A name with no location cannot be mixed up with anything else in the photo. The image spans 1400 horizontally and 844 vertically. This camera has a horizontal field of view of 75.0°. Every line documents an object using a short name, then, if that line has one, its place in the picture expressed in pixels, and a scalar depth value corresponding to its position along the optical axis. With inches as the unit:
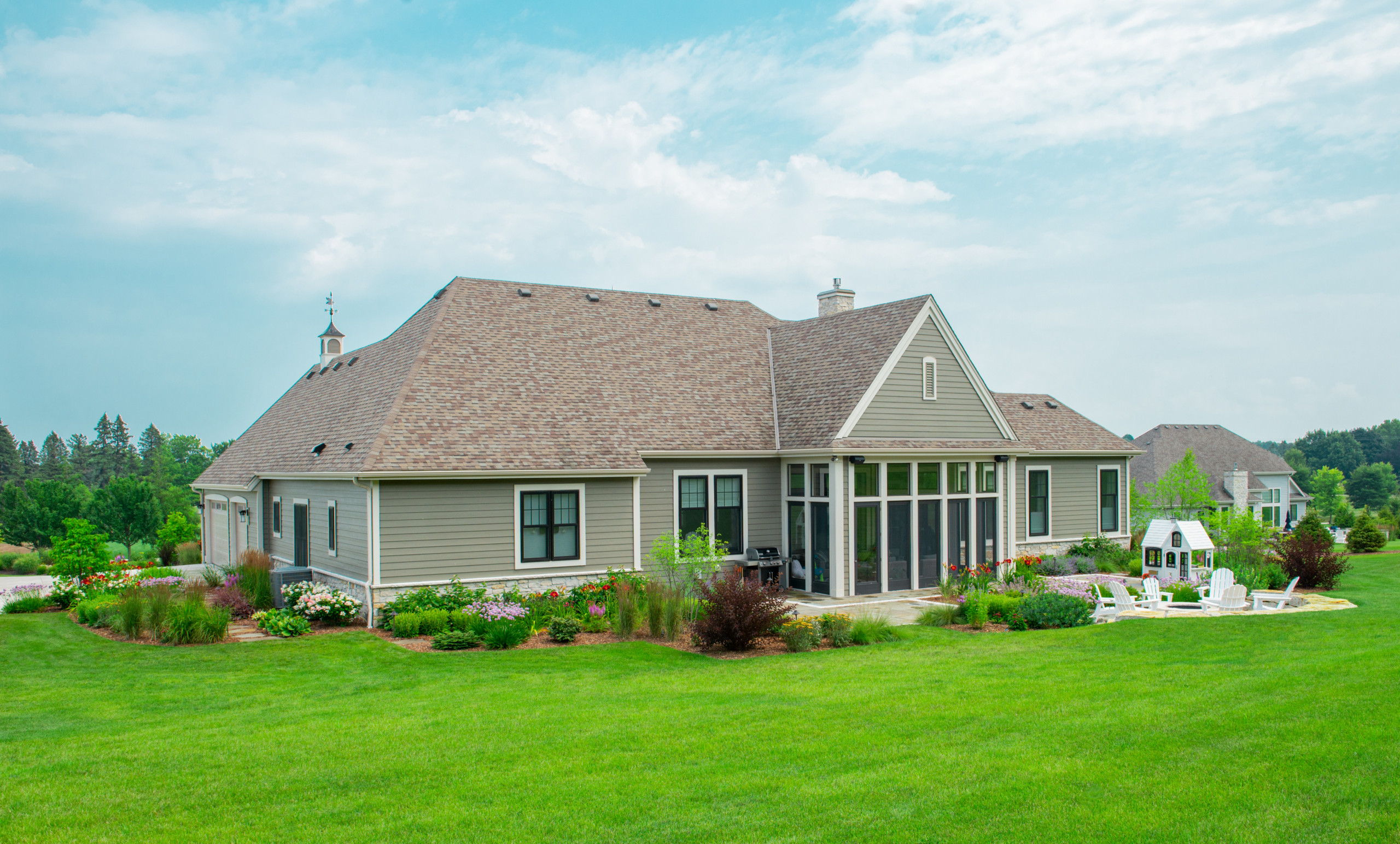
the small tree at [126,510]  1712.6
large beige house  706.8
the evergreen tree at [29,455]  3879.2
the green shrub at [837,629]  570.3
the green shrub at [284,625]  627.5
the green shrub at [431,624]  620.7
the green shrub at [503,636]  580.4
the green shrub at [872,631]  578.9
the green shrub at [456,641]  577.3
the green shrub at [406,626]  613.9
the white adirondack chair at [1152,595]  701.9
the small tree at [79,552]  823.1
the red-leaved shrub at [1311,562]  826.2
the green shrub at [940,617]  652.7
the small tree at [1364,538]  1310.3
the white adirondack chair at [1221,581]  727.1
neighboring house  2065.7
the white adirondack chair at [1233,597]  680.4
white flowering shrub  661.3
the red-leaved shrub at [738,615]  551.8
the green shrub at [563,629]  596.4
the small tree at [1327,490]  2967.5
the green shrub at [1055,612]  639.1
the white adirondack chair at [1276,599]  702.5
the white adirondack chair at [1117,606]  674.2
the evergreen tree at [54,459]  3248.0
